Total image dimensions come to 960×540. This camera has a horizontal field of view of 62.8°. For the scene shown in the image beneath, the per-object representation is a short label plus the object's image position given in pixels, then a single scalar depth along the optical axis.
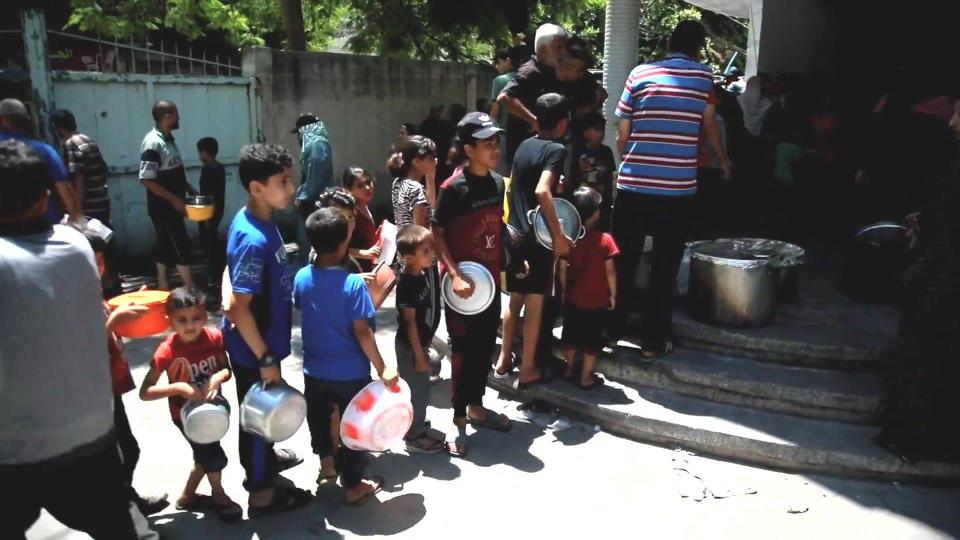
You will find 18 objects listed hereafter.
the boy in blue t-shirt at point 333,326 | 3.59
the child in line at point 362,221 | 5.06
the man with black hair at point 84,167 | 6.59
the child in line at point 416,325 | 4.17
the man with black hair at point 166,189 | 6.86
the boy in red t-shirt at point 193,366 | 3.44
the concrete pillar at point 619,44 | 6.01
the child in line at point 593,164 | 5.05
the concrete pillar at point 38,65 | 7.33
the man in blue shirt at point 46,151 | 5.03
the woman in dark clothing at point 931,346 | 3.84
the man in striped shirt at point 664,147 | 4.59
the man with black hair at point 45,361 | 2.34
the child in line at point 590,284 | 4.73
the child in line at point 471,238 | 4.27
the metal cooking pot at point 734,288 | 4.94
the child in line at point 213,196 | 7.46
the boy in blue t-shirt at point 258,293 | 3.35
